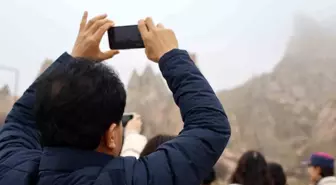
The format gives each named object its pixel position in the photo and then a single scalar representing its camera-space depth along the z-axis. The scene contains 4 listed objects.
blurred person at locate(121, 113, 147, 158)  2.04
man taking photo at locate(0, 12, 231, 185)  0.77
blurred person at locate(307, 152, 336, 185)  2.50
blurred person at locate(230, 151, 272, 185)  2.02
